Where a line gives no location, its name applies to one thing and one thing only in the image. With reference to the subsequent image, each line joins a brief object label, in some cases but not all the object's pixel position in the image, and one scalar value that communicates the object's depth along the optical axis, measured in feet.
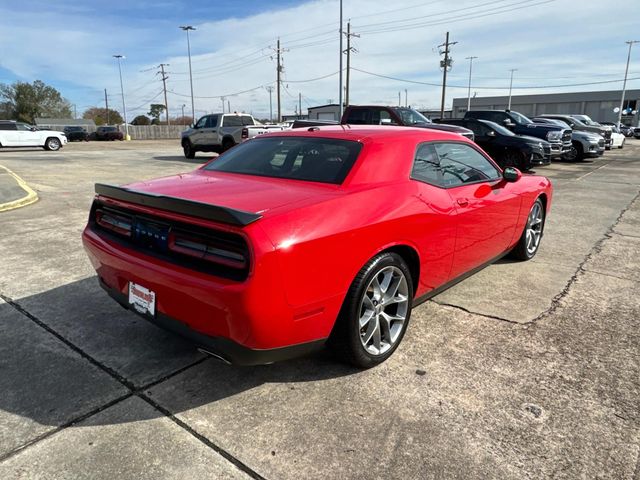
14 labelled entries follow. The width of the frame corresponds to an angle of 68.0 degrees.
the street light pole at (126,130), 172.76
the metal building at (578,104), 267.80
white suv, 76.95
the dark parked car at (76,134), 143.43
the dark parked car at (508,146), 46.06
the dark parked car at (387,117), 45.98
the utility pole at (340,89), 106.63
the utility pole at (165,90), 237.20
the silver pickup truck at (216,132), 57.88
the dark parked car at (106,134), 151.64
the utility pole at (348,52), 138.23
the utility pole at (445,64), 165.99
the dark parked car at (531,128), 53.21
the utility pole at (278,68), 175.45
